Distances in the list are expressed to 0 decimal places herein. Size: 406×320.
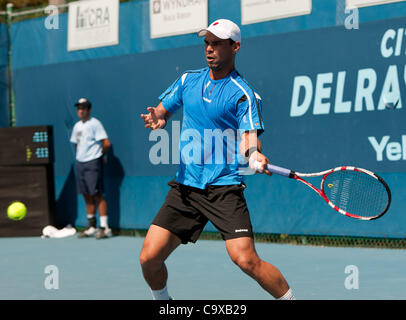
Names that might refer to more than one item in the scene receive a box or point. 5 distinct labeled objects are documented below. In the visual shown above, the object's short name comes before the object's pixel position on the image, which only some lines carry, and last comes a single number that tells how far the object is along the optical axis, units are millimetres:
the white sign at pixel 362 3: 16625
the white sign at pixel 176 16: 19469
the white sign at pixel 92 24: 21375
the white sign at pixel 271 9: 17828
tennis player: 9305
